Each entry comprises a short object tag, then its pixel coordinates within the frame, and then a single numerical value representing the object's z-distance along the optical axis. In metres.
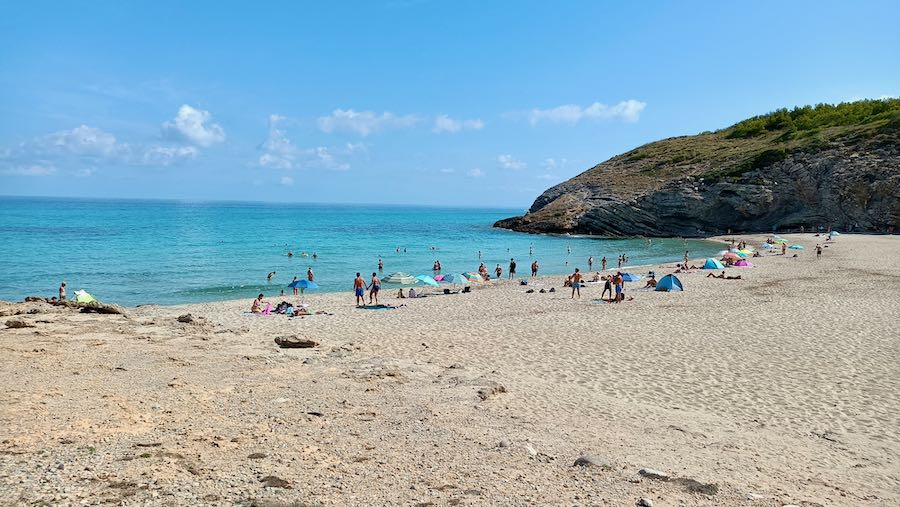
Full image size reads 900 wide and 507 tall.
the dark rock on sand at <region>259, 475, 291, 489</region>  6.61
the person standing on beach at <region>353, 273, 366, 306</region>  24.81
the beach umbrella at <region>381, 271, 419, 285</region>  30.21
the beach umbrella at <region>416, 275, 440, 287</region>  30.01
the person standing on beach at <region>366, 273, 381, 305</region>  24.88
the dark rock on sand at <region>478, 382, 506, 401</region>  11.03
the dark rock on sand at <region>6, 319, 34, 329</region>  15.20
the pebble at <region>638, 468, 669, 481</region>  7.24
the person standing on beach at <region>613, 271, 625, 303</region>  24.52
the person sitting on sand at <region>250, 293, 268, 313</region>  22.48
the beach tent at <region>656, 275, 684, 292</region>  26.89
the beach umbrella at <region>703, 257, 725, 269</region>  35.03
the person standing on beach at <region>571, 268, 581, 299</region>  26.16
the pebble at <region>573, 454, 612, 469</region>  7.65
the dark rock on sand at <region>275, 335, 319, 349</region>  14.93
